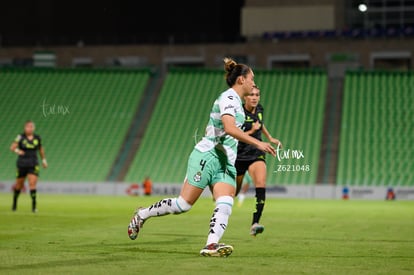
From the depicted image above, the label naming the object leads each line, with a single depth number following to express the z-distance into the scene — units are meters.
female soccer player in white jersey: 11.48
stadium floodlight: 49.78
